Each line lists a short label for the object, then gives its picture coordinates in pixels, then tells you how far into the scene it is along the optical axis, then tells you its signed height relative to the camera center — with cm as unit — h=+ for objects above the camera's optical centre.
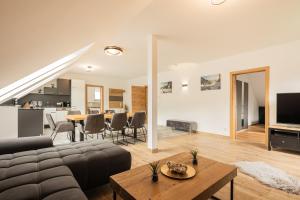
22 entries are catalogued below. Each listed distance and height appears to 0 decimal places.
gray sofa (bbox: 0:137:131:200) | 108 -67
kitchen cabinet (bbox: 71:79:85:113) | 690 +23
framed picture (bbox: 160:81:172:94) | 663 +59
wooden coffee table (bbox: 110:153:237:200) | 114 -73
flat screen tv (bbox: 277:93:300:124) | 330 -19
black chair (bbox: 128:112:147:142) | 421 -61
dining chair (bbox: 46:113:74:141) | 389 -71
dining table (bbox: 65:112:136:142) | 377 -53
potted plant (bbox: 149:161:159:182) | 133 -68
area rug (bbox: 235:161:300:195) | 195 -114
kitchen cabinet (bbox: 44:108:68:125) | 640 -59
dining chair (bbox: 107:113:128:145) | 385 -59
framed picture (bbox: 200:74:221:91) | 489 +61
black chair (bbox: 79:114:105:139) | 353 -61
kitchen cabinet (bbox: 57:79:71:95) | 697 +63
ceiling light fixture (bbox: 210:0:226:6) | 202 +135
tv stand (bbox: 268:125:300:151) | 314 -83
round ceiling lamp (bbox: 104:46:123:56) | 375 +128
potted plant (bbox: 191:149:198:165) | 172 -68
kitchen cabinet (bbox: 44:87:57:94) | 672 +45
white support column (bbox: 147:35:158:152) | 332 +6
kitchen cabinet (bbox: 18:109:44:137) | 391 -62
